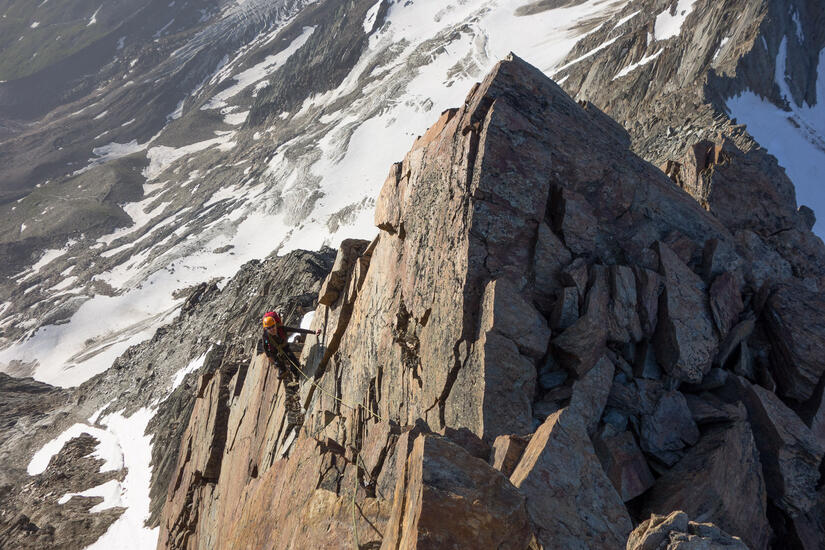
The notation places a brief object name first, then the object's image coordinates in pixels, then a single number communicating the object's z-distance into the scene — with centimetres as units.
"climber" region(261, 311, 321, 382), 1580
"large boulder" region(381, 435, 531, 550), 537
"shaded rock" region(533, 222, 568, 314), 1061
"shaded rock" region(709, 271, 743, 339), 1049
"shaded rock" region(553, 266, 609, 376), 938
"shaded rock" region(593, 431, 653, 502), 813
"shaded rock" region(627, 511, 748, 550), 453
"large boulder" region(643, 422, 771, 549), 760
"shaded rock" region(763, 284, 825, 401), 1000
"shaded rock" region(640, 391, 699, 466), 873
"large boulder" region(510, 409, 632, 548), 638
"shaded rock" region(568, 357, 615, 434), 886
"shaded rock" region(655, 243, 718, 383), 972
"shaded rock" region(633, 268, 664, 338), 1029
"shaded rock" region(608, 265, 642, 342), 1006
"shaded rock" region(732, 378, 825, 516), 848
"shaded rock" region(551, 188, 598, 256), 1114
